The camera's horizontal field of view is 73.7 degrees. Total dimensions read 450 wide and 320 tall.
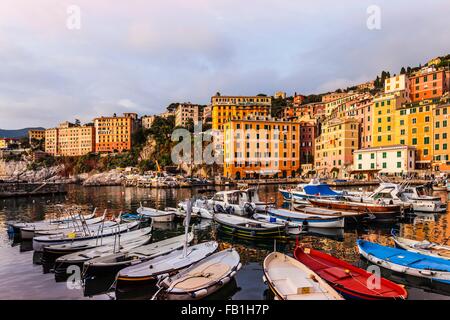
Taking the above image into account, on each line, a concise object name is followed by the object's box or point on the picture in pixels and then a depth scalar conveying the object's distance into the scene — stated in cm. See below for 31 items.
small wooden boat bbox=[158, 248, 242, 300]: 1069
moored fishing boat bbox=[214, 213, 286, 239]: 2084
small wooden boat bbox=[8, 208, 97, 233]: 2410
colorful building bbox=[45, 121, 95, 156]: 15450
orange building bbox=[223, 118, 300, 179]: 8250
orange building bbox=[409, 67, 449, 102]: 7675
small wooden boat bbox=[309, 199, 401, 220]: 2820
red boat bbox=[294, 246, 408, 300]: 1050
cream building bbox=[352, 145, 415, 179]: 6688
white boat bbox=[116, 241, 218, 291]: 1259
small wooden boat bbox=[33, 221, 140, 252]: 1906
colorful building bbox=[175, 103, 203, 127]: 13625
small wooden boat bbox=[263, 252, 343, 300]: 1031
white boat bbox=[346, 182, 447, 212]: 3194
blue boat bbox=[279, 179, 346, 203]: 3934
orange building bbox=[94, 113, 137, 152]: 14869
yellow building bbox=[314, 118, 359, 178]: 7925
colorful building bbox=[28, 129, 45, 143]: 17325
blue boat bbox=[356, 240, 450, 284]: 1299
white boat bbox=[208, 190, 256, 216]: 2923
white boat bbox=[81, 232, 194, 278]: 1452
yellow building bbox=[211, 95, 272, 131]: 10675
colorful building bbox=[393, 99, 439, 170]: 6781
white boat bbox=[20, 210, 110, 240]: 2258
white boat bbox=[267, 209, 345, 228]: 2405
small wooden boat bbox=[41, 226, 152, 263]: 1750
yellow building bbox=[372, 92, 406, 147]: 7438
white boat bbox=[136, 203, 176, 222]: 2936
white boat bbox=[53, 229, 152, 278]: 1562
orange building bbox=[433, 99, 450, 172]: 6481
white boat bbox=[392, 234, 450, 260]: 1511
